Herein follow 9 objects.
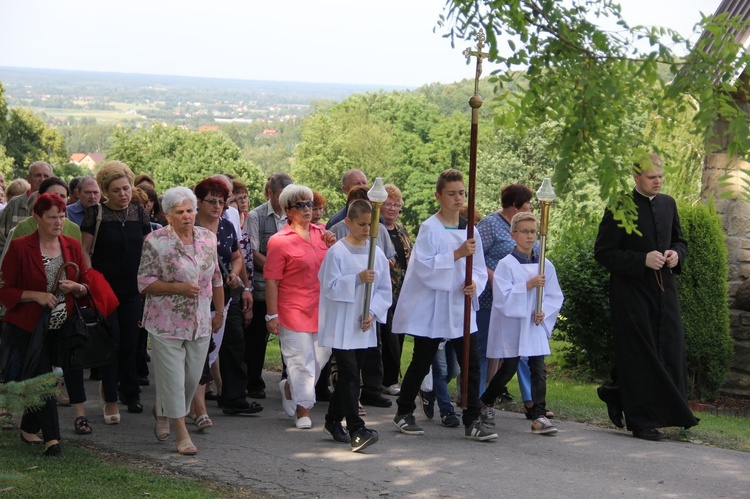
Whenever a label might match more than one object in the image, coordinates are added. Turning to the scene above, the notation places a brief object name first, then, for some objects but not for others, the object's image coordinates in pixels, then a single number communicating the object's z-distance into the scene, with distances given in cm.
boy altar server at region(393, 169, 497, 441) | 1453
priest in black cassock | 1489
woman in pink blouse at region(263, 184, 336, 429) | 1507
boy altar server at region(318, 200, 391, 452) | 1400
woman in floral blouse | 1360
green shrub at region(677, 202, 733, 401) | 1935
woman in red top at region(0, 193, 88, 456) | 1335
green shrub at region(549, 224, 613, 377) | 2082
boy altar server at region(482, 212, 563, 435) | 1514
